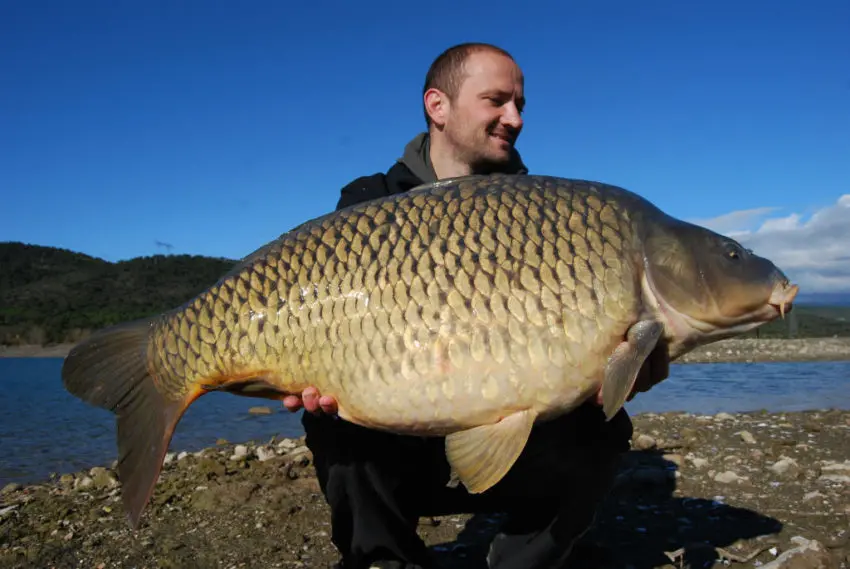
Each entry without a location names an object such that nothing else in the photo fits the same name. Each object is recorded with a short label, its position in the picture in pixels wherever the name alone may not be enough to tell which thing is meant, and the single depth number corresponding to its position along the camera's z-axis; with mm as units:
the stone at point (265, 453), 3903
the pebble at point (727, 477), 3304
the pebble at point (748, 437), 4266
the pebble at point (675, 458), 3654
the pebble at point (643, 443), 4067
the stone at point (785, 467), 3379
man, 2041
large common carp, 1631
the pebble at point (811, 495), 2933
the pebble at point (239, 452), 3961
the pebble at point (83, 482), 3709
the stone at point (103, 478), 3697
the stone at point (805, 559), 2067
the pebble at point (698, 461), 3611
